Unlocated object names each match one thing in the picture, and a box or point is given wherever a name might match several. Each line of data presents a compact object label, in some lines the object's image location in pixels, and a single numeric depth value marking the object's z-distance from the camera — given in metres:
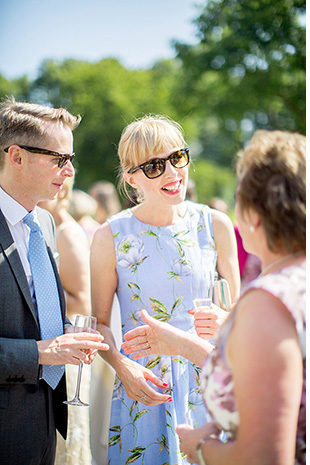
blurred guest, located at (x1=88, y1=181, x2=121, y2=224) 8.11
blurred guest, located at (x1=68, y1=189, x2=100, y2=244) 6.66
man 2.42
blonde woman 2.79
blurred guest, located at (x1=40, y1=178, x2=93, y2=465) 3.95
